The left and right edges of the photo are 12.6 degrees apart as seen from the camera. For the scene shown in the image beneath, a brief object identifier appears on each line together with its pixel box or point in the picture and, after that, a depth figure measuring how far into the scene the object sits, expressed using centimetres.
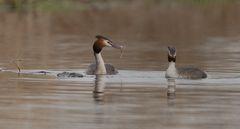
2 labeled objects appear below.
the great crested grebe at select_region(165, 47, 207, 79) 2161
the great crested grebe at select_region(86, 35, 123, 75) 2270
